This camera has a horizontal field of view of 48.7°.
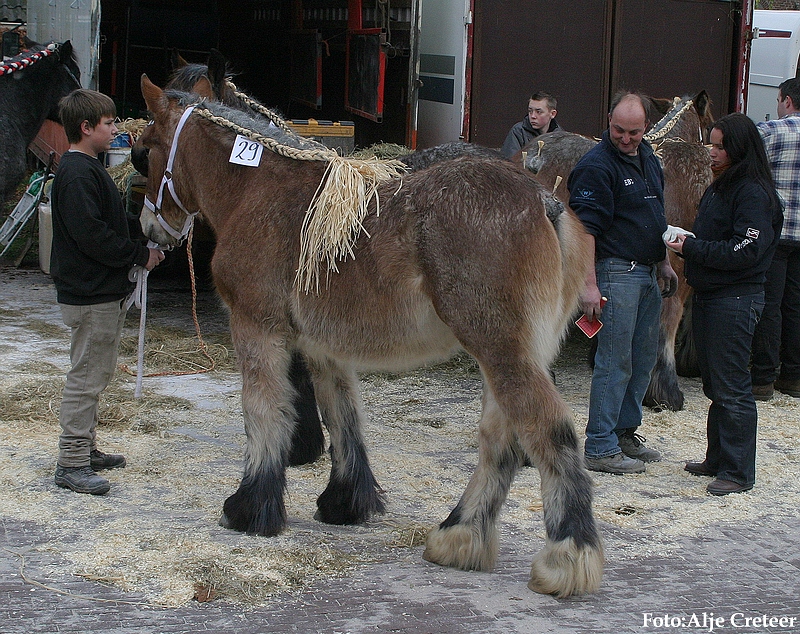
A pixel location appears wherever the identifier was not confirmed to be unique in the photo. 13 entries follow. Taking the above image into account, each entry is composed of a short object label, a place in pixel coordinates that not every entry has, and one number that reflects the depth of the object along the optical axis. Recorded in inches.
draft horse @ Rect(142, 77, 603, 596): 139.8
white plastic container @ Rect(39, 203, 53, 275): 353.3
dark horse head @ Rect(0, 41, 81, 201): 330.3
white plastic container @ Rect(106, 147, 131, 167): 330.3
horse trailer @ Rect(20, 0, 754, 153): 307.7
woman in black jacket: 187.5
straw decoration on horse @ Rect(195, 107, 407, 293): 149.9
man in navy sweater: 194.2
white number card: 166.9
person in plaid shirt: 270.8
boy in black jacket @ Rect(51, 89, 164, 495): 176.2
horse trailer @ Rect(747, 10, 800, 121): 560.1
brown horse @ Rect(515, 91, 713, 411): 257.1
